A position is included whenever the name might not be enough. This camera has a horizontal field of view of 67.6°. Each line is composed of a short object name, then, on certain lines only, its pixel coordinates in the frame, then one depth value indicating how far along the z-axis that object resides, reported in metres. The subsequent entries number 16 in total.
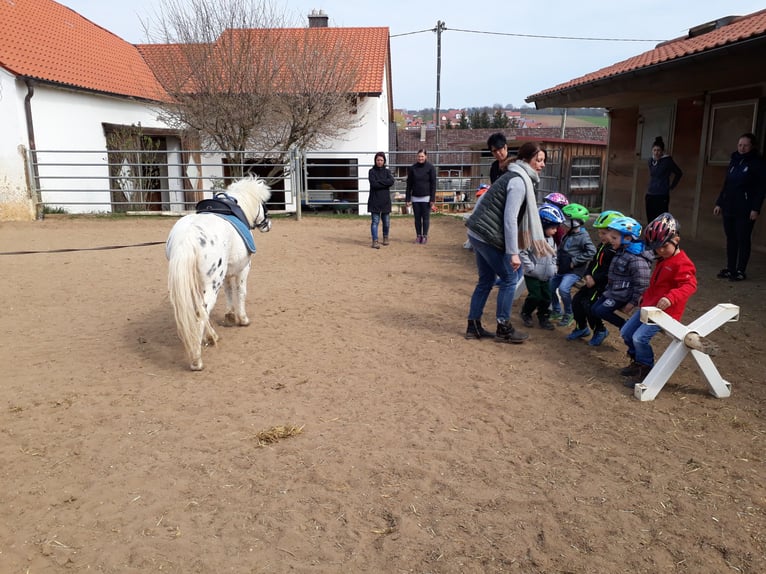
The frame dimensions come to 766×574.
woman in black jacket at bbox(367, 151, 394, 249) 10.30
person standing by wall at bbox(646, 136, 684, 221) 8.61
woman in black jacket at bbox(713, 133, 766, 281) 6.78
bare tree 15.71
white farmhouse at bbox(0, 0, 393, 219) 13.20
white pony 4.22
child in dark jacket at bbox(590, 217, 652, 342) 4.35
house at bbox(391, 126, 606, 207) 17.19
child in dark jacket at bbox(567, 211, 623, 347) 4.52
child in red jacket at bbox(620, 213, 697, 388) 3.88
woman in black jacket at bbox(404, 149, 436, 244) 10.43
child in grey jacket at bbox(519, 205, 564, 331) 5.16
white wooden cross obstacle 3.77
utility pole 27.80
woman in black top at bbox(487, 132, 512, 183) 5.12
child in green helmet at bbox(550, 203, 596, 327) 5.09
